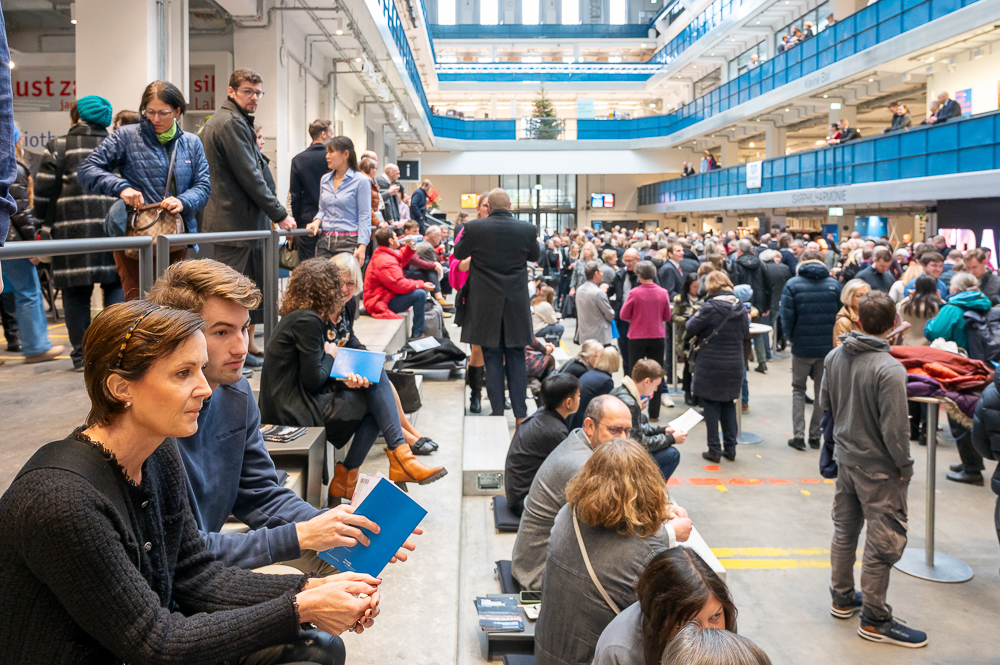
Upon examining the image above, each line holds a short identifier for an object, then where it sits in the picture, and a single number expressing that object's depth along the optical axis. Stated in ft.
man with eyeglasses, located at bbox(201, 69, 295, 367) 16.61
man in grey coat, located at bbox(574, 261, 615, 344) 34.19
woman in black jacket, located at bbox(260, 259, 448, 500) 13.94
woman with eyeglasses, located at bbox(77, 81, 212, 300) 13.48
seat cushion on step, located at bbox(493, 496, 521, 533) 18.19
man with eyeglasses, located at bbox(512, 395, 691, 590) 13.65
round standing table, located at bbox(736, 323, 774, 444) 29.02
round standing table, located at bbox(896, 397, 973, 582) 17.39
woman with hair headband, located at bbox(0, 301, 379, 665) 4.99
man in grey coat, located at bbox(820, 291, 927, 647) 14.90
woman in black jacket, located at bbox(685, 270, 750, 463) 25.91
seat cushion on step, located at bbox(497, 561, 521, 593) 15.01
